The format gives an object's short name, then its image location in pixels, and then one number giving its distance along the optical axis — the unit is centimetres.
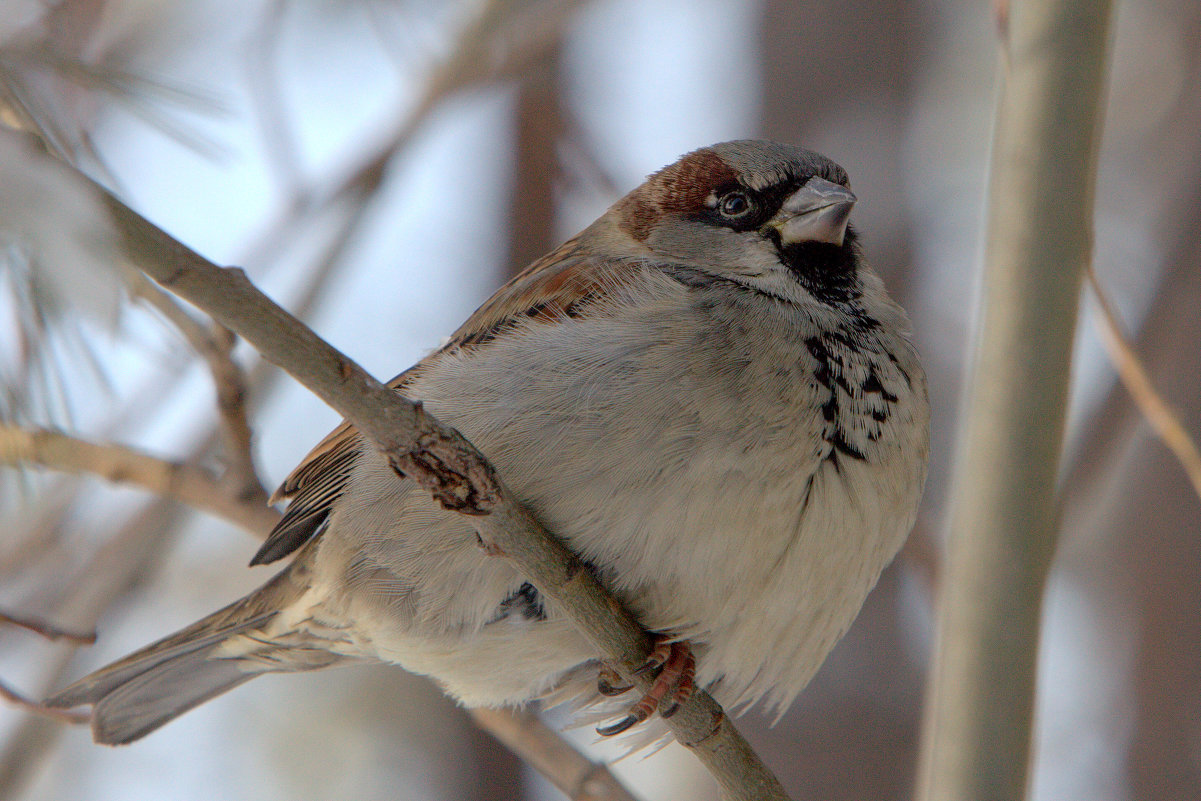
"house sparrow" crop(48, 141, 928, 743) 399
